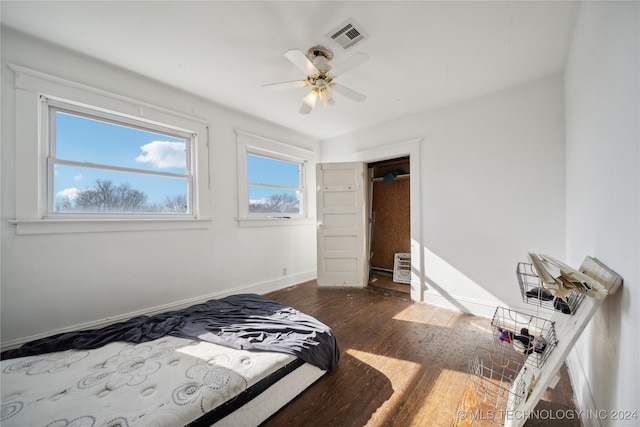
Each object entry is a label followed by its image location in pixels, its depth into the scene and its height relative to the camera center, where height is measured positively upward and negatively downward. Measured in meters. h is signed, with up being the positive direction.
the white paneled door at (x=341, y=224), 3.81 -0.16
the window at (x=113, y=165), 2.10 +0.54
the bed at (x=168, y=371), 1.12 -0.93
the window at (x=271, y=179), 3.34 +0.59
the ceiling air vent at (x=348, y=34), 1.73 +1.42
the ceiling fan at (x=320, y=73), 1.80 +1.21
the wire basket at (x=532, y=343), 1.19 -0.75
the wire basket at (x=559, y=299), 1.15 -0.47
